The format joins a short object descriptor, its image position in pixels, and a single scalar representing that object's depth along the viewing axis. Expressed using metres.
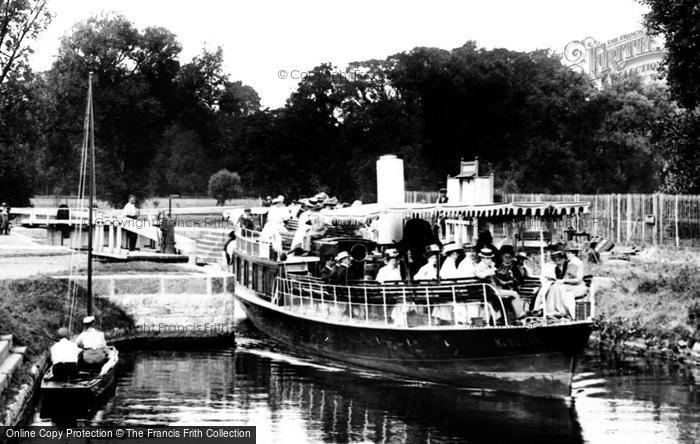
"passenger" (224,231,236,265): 37.69
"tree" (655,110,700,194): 36.81
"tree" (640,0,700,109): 35.12
